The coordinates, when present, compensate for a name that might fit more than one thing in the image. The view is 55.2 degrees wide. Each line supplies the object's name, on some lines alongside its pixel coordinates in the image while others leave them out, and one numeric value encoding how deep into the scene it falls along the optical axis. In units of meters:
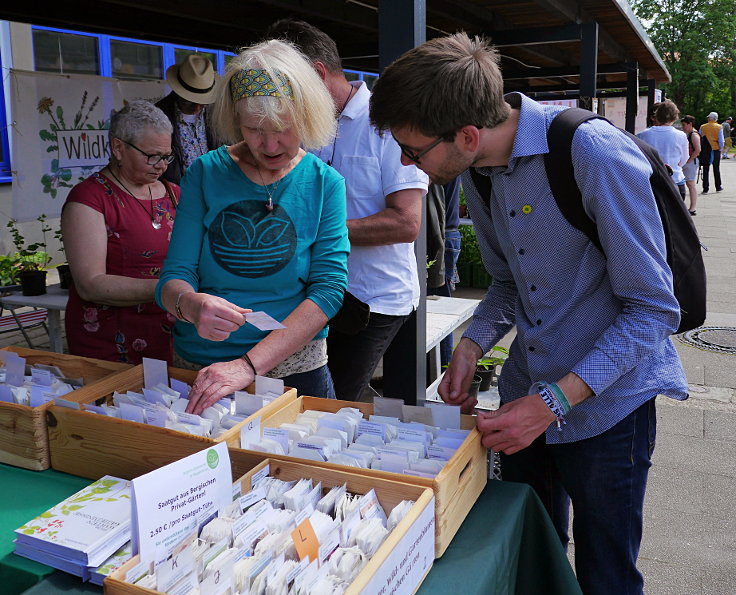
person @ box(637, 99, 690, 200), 9.62
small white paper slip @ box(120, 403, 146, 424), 1.60
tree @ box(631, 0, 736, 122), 40.28
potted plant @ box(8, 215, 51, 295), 4.25
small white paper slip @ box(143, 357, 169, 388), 1.91
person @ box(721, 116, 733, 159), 29.73
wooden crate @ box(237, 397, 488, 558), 1.30
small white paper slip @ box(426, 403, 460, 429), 1.59
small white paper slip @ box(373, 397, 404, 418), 1.68
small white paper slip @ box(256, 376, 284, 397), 1.79
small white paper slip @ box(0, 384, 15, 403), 1.74
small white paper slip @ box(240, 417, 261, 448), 1.53
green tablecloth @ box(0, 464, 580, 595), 1.25
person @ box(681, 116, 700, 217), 13.69
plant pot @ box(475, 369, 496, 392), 3.98
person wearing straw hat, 4.22
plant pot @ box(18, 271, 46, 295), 4.23
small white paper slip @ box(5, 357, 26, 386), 1.88
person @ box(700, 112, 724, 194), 18.73
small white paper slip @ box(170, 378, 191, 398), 1.88
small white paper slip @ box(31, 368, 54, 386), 1.88
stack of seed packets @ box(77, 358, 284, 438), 1.60
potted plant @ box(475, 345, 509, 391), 3.99
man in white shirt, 2.57
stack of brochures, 1.22
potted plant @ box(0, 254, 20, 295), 4.72
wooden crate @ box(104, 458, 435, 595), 1.05
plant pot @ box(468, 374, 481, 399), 3.70
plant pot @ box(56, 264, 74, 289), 4.52
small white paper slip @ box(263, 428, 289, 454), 1.56
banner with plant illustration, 5.84
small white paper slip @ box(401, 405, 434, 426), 1.63
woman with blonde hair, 1.92
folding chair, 4.91
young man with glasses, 1.44
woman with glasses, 2.54
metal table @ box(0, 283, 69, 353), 4.13
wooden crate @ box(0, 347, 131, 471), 1.64
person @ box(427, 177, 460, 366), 5.01
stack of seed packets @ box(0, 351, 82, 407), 1.73
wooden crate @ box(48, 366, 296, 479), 1.53
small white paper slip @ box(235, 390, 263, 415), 1.68
